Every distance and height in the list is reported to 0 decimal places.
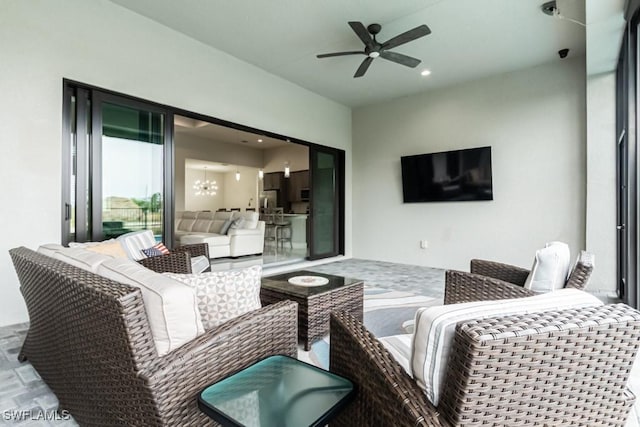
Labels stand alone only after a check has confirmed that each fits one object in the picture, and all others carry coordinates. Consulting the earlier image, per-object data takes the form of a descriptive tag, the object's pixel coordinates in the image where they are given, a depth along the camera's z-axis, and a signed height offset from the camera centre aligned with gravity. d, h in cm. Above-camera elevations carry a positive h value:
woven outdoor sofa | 97 -47
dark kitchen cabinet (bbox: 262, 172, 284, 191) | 1005 +101
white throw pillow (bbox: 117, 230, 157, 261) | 274 -25
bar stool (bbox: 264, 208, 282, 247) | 841 -40
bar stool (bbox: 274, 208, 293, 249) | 827 -44
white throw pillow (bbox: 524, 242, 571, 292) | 182 -33
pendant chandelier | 1197 +98
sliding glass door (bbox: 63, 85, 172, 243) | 312 +49
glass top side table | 92 -57
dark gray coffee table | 228 -64
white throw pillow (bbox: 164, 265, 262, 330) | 123 -31
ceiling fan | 315 +176
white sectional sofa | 643 -42
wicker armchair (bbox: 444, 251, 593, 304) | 169 -46
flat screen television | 510 +60
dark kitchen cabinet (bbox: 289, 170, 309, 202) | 967 +88
